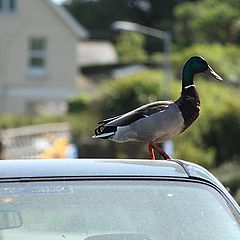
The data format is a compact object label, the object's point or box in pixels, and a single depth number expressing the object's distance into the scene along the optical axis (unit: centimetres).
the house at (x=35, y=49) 7976
